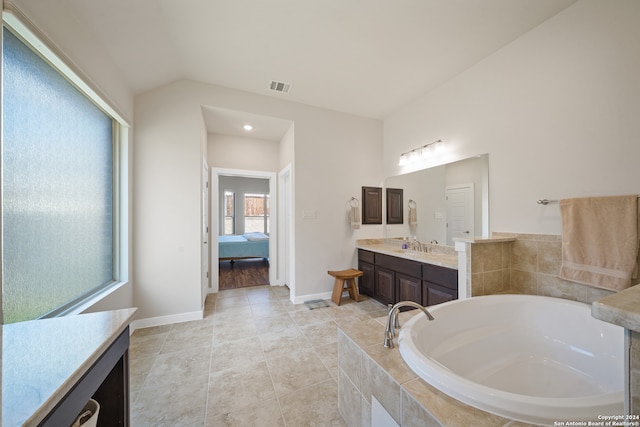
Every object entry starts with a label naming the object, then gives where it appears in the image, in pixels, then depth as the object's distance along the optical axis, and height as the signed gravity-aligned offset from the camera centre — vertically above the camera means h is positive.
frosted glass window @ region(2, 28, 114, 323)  1.18 +0.18
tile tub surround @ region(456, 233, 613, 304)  1.81 -0.44
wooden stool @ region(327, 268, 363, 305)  3.09 -0.96
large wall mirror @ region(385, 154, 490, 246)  2.35 +0.17
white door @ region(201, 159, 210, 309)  3.06 -0.19
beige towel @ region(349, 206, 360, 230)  3.40 -0.04
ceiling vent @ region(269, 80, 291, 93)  2.78 +1.61
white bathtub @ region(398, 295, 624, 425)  1.32 -0.86
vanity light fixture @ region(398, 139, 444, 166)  2.77 +0.81
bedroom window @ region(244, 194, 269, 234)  7.80 +0.07
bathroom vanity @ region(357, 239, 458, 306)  2.18 -0.68
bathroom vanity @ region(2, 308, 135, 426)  0.57 -0.45
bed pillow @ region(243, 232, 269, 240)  5.88 -0.59
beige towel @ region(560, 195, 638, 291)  1.44 -0.19
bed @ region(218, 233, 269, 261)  5.15 -0.76
